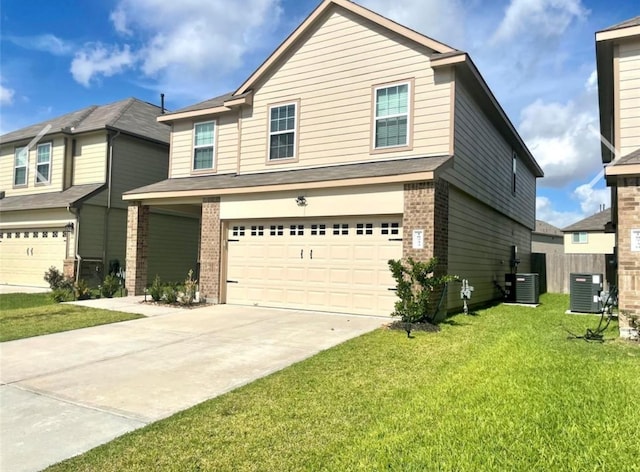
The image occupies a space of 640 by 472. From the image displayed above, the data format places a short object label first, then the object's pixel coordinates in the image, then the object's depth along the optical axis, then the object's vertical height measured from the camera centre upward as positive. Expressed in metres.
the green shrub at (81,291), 13.61 -1.31
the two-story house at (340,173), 10.40 +2.16
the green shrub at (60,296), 13.11 -1.43
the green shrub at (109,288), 14.25 -1.25
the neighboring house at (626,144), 8.04 +2.44
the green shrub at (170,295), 12.41 -1.23
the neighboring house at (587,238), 33.91 +1.82
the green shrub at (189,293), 12.42 -1.17
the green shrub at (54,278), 16.03 -1.13
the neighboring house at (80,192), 17.33 +2.30
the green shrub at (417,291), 8.81 -0.63
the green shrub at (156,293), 12.75 -1.22
